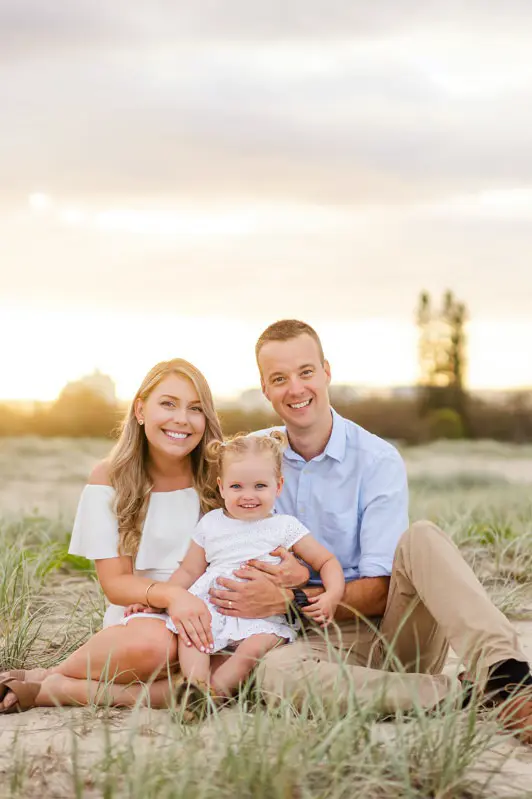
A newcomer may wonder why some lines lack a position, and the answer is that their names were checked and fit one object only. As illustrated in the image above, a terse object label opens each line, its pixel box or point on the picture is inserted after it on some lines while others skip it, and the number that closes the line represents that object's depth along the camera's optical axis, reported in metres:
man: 3.39
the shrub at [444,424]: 20.03
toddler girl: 3.69
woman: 3.68
